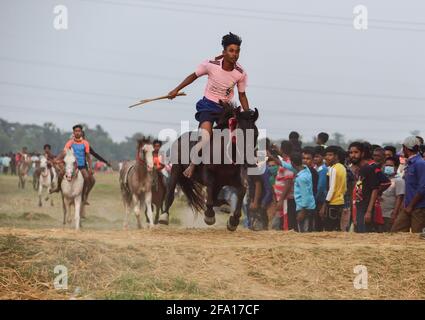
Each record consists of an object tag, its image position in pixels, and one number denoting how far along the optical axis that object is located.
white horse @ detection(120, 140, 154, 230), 20.88
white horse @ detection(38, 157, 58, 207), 35.66
